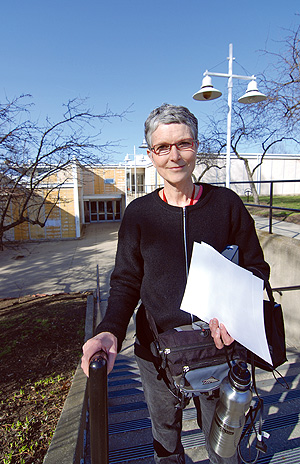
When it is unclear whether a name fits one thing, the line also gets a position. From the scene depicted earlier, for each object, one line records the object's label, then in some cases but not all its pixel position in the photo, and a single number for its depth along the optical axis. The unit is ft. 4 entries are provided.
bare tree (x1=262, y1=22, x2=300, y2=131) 19.12
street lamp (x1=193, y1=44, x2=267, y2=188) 22.77
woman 4.50
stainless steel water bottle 3.80
